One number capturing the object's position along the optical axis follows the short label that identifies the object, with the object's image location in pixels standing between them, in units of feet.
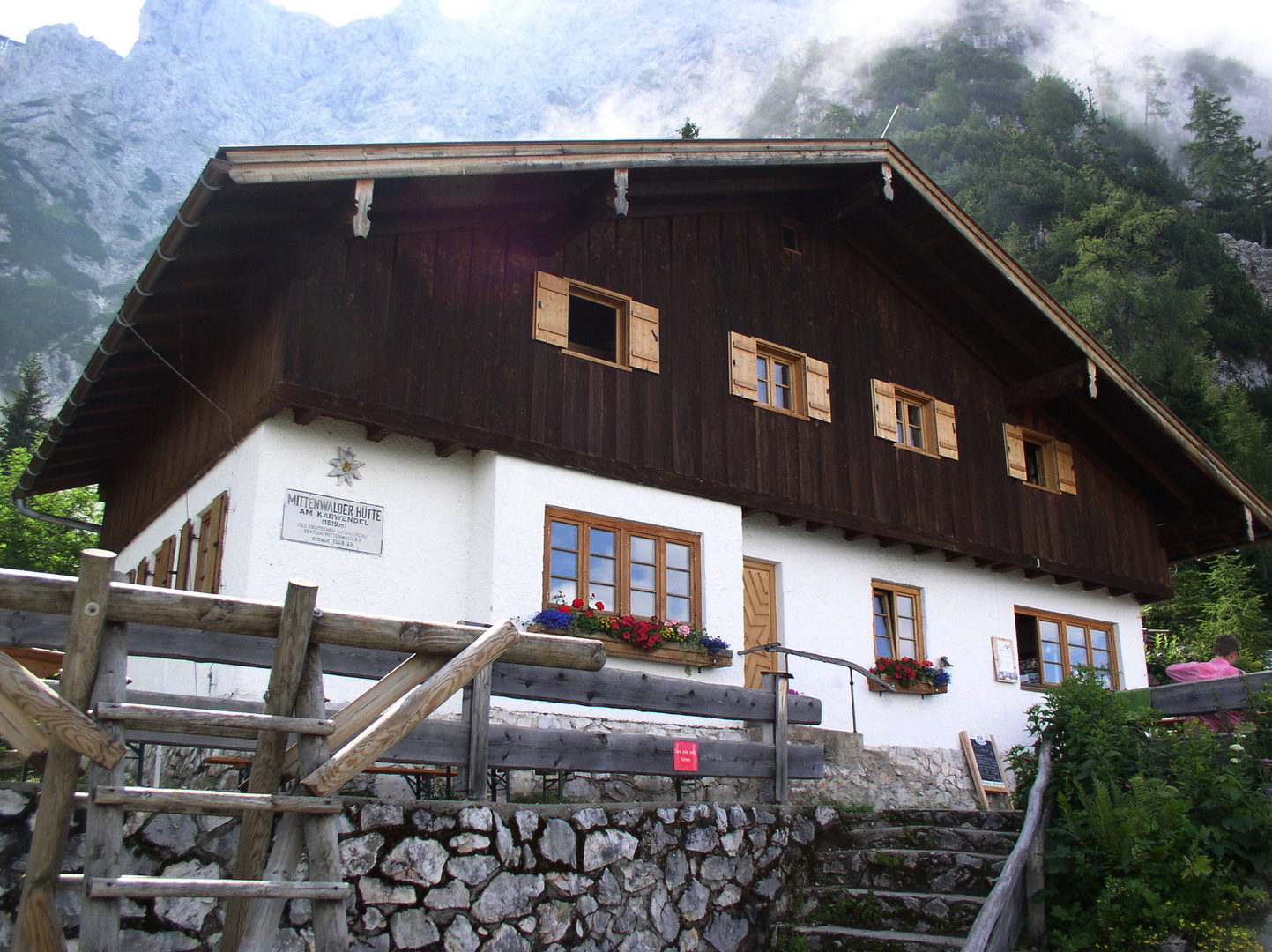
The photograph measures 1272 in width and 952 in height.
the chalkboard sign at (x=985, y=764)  45.29
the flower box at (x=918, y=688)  43.73
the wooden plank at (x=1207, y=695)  28.81
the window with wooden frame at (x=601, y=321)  37.63
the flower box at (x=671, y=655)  35.35
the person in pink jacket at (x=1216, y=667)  32.65
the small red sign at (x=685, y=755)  26.32
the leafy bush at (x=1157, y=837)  23.43
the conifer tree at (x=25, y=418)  109.50
